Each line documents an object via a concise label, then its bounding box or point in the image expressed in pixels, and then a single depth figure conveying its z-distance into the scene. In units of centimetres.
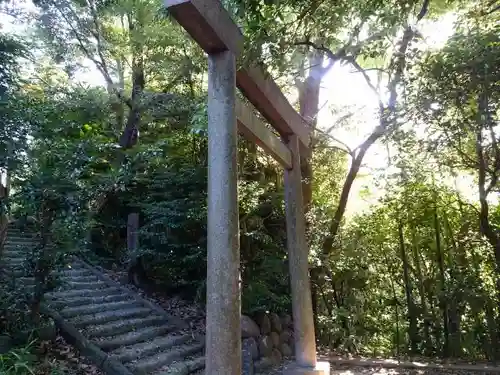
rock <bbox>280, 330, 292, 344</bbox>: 624
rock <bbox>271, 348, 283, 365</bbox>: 580
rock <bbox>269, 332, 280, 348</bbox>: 594
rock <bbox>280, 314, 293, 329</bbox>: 640
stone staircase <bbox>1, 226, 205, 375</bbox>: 409
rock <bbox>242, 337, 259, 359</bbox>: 499
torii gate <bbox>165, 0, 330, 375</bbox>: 251
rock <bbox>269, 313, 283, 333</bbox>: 606
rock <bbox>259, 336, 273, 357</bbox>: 559
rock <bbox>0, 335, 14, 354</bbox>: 348
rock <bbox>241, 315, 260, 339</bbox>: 531
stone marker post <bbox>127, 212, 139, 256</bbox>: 658
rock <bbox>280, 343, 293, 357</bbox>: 618
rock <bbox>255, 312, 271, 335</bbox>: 579
